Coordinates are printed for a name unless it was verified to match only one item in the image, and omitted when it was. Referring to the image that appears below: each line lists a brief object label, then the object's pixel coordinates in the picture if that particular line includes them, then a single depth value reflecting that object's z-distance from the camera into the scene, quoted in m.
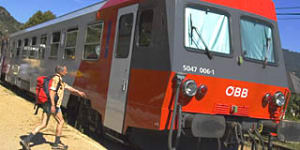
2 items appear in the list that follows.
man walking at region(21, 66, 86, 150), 5.75
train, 4.98
